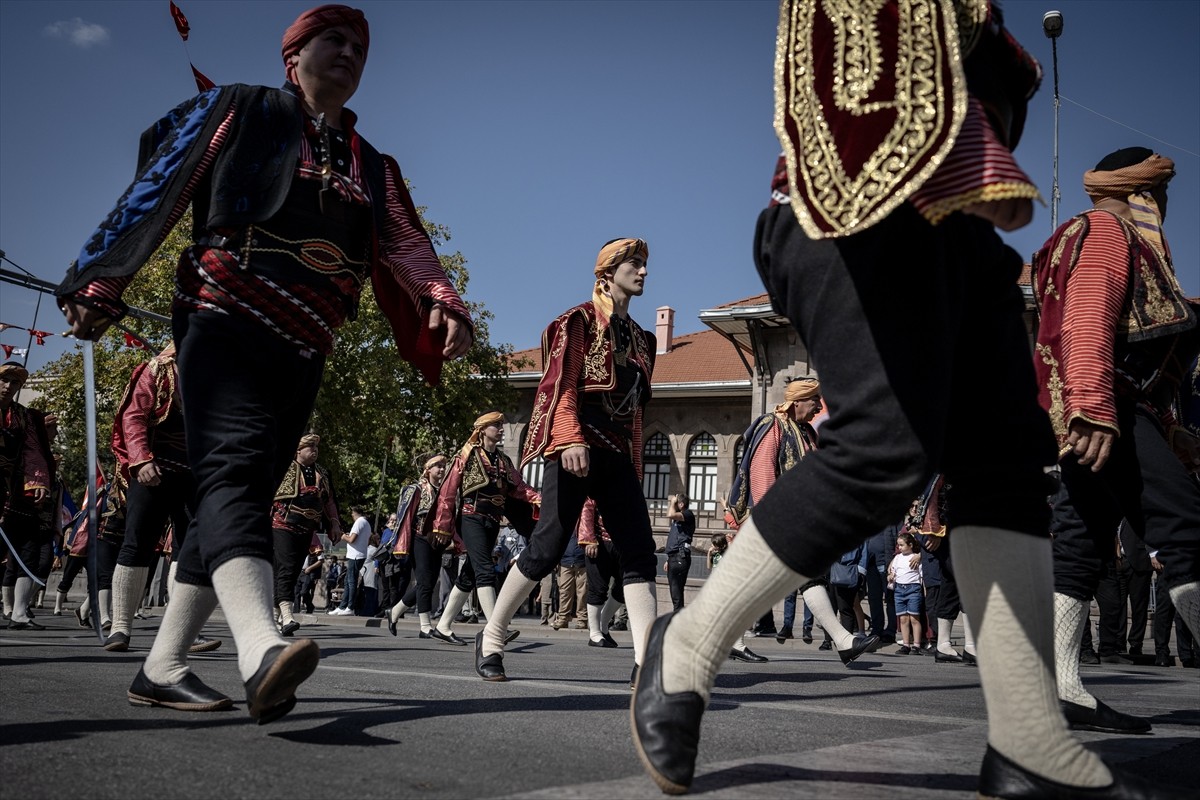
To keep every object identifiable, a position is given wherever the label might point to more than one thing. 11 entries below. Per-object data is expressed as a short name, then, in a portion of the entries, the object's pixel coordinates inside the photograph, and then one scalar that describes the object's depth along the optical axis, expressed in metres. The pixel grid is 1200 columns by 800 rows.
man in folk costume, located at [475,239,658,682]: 5.48
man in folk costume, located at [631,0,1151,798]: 1.97
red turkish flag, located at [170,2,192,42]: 3.98
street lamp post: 19.17
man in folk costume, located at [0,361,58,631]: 9.17
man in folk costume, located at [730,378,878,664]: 7.91
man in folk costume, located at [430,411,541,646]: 10.97
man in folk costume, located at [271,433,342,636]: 11.26
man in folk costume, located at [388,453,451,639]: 12.05
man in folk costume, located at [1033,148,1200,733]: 3.57
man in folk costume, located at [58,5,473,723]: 2.96
